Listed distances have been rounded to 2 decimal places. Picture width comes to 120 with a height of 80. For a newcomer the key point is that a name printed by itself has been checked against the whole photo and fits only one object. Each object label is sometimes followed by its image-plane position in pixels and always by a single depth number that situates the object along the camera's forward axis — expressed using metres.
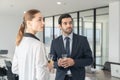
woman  1.62
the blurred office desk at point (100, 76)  3.68
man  2.09
